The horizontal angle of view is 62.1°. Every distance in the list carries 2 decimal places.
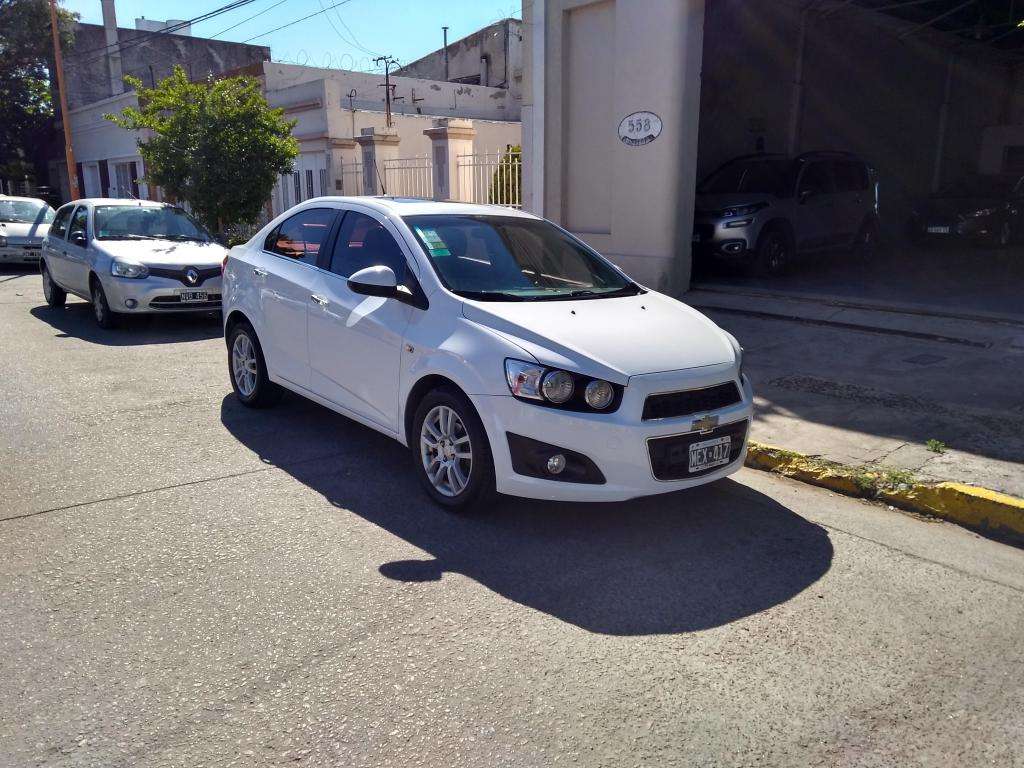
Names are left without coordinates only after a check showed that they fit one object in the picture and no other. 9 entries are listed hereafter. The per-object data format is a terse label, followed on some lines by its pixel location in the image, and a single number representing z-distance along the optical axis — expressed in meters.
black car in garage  15.73
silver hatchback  10.13
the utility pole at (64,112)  25.45
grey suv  12.19
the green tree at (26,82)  31.88
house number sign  11.21
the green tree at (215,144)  15.27
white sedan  4.29
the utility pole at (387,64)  19.58
